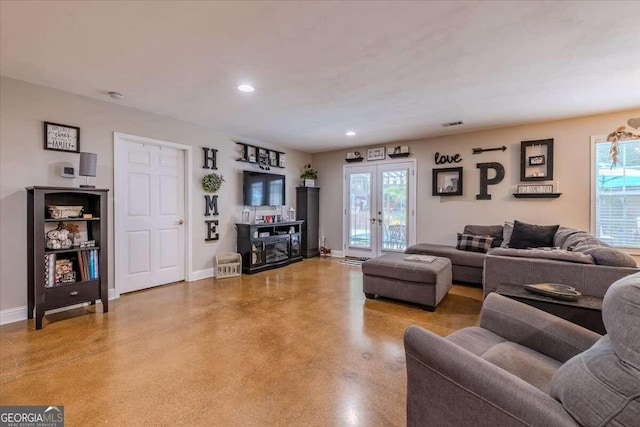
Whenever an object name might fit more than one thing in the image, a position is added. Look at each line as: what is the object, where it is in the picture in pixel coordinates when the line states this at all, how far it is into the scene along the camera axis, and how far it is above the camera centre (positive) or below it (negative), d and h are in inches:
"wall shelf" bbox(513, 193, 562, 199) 171.8 +8.7
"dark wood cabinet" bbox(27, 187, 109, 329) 109.5 -15.8
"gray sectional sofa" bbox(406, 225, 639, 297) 94.7 -19.3
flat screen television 204.4 +16.2
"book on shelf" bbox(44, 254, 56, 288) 112.3 -22.9
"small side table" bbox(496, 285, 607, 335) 79.3 -27.1
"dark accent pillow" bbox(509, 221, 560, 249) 152.6 -13.7
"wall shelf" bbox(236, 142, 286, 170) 206.2 +40.8
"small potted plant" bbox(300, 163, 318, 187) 258.0 +29.6
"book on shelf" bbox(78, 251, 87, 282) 121.6 -24.1
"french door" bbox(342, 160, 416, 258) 225.9 +1.9
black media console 196.4 -24.5
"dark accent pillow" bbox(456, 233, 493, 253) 171.0 -19.6
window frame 161.7 +13.2
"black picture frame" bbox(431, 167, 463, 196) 202.7 +20.2
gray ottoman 124.1 -30.9
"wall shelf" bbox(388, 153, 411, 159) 224.0 +42.8
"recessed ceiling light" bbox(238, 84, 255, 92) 122.0 +51.8
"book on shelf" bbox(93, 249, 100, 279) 124.3 -23.8
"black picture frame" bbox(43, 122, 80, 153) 121.7 +31.4
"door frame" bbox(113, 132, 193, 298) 143.3 +11.0
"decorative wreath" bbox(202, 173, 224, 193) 181.6 +17.7
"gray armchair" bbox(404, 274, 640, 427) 30.1 -22.6
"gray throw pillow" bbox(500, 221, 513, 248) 167.2 -13.9
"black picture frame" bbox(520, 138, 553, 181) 173.2 +30.3
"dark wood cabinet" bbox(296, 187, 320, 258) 251.9 -4.8
